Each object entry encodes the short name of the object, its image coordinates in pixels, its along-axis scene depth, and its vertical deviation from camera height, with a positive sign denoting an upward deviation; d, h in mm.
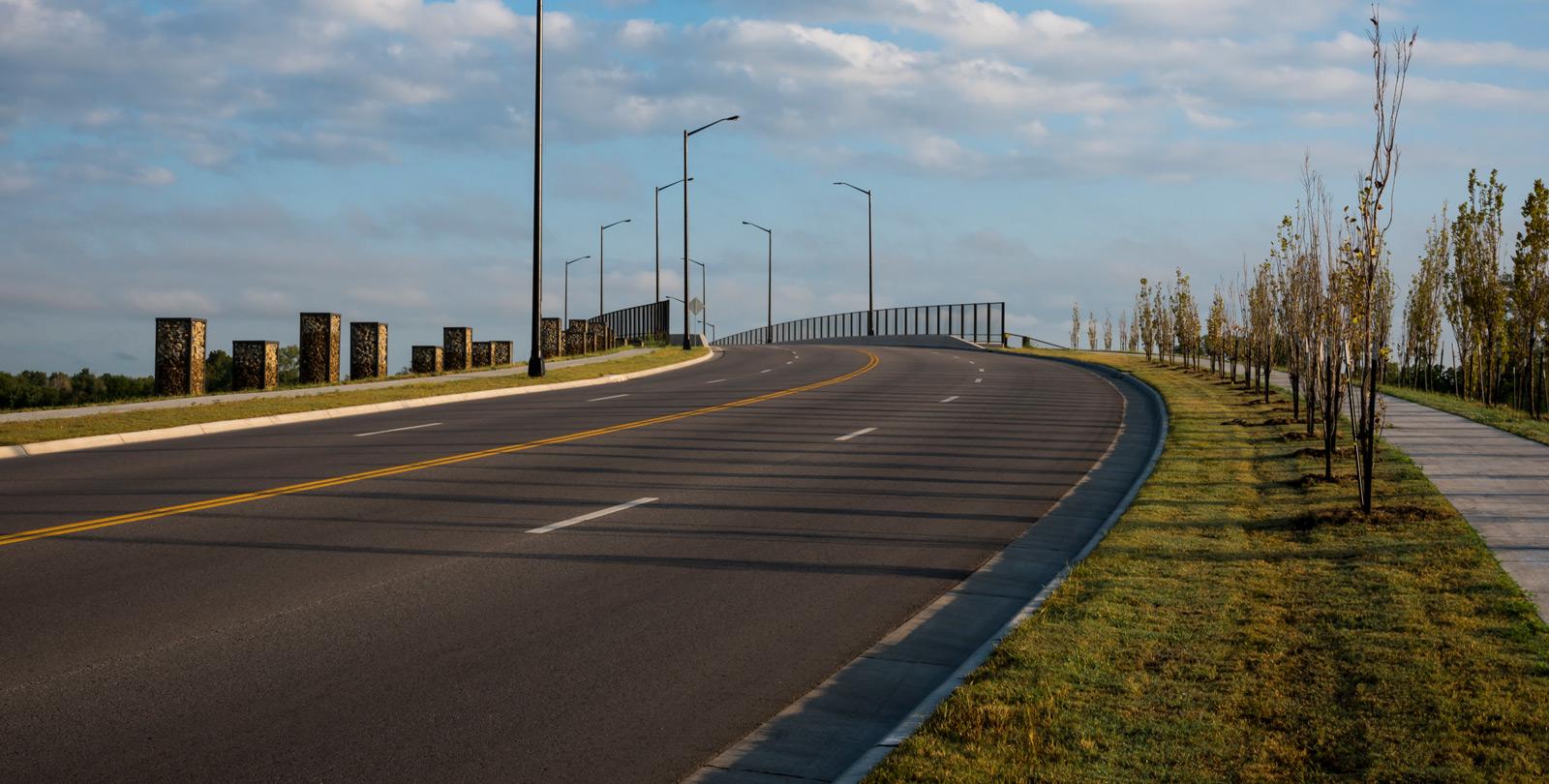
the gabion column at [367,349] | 33219 +647
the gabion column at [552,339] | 47000 +1442
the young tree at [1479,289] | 31984 +2676
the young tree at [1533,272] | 28281 +2842
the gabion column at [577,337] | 50281 +1630
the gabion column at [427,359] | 36594 +424
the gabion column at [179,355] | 26750 +345
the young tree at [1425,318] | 40000 +2331
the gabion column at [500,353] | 41875 +741
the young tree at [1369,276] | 10383 +1072
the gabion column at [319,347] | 30297 +627
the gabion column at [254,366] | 29094 +118
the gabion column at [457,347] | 38500 +851
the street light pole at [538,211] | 32469 +4604
